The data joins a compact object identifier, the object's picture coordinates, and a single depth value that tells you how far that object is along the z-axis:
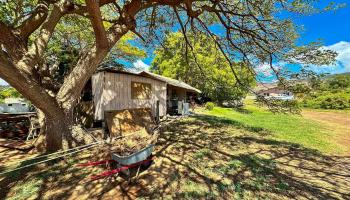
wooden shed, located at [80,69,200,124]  11.55
